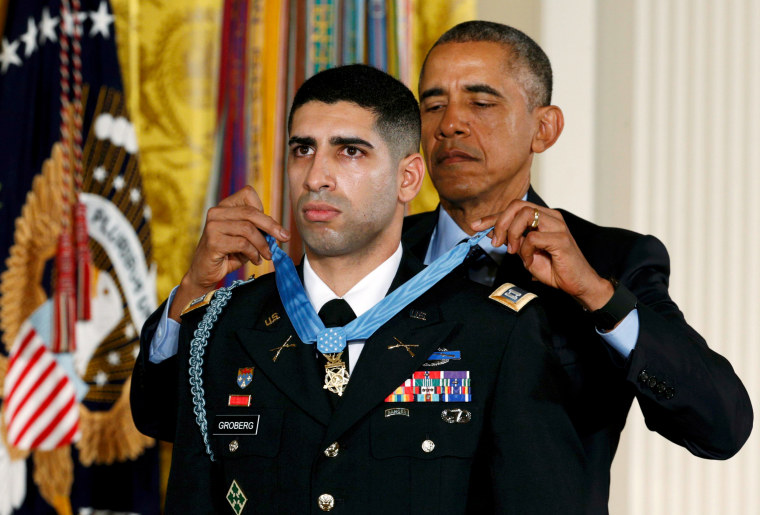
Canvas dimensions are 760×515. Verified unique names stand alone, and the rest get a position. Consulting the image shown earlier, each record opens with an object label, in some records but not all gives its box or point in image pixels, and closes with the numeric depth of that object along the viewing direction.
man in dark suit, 5.96
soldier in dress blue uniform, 5.80
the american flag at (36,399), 7.39
